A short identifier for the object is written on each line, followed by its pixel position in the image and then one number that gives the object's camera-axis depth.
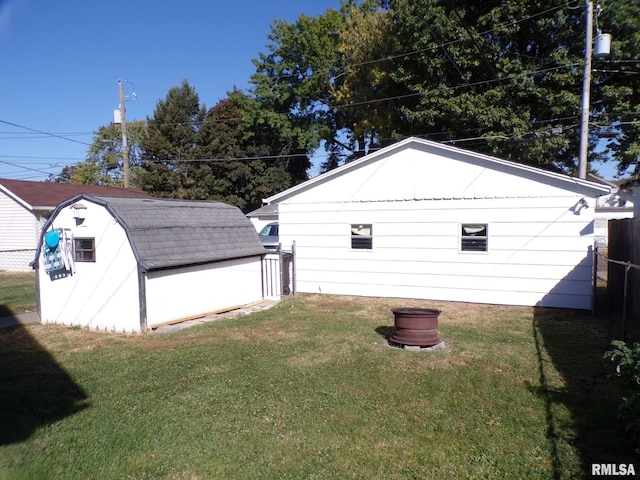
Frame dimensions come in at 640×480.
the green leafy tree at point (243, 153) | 31.05
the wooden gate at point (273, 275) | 12.05
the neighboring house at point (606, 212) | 25.78
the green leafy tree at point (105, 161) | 45.81
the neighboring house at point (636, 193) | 11.04
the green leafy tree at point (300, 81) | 30.77
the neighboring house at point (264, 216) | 22.03
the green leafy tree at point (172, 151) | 30.89
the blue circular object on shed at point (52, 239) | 8.77
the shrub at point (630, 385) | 3.71
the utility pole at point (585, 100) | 12.77
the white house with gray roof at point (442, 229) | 10.07
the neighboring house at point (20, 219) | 18.70
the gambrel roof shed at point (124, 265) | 8.32
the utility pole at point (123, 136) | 22.31
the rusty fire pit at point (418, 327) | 6.85
